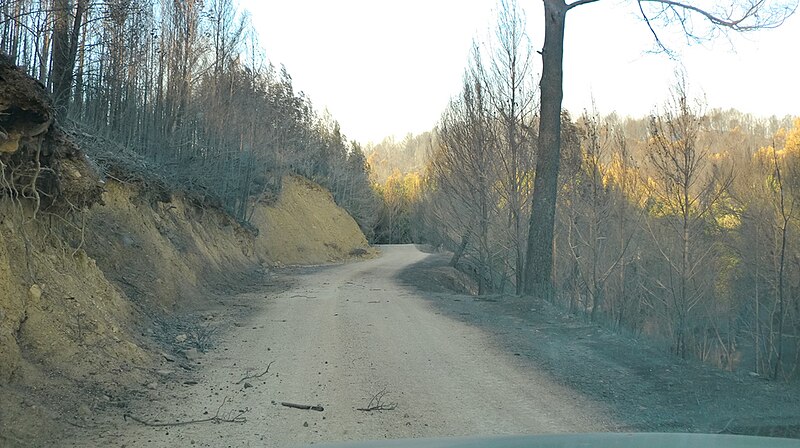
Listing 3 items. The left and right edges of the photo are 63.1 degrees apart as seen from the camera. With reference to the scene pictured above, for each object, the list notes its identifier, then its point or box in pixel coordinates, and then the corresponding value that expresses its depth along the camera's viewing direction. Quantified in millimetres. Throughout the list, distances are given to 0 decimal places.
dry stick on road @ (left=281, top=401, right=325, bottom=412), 6379
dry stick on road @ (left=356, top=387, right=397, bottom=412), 6410
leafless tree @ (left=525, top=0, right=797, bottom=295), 15016
